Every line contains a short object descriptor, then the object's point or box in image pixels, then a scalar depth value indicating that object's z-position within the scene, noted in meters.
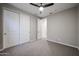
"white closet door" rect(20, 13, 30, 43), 2.94
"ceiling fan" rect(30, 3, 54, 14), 2.23
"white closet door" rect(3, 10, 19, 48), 2.21
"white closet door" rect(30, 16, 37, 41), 3.52
